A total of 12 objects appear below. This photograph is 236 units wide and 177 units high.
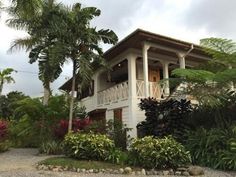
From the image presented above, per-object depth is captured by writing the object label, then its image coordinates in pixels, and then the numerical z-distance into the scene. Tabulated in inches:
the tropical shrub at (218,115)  301.2
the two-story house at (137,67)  361.0
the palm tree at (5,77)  693.5
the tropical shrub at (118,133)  353.8
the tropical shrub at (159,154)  256.0
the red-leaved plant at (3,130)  399.3
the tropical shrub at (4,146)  388.4
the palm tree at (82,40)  350.8
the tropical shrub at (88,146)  275.9
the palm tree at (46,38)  348.6
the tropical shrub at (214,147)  257.3
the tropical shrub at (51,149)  349.1
